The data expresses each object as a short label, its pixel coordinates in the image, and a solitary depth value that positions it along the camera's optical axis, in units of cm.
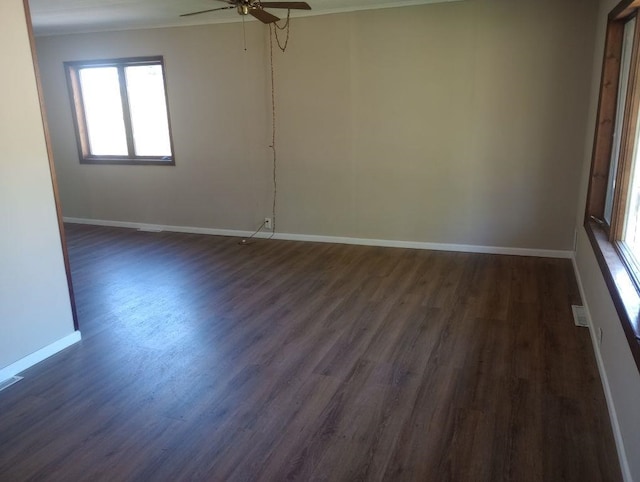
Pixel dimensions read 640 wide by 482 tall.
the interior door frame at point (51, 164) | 271
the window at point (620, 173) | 228
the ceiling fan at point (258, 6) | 316
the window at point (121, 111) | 594
